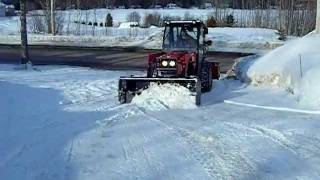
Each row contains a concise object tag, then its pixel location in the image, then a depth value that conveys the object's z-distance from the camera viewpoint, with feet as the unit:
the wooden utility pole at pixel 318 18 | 66.82
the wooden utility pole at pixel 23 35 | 75.72
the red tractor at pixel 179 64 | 44.95
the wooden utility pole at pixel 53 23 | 127.26
